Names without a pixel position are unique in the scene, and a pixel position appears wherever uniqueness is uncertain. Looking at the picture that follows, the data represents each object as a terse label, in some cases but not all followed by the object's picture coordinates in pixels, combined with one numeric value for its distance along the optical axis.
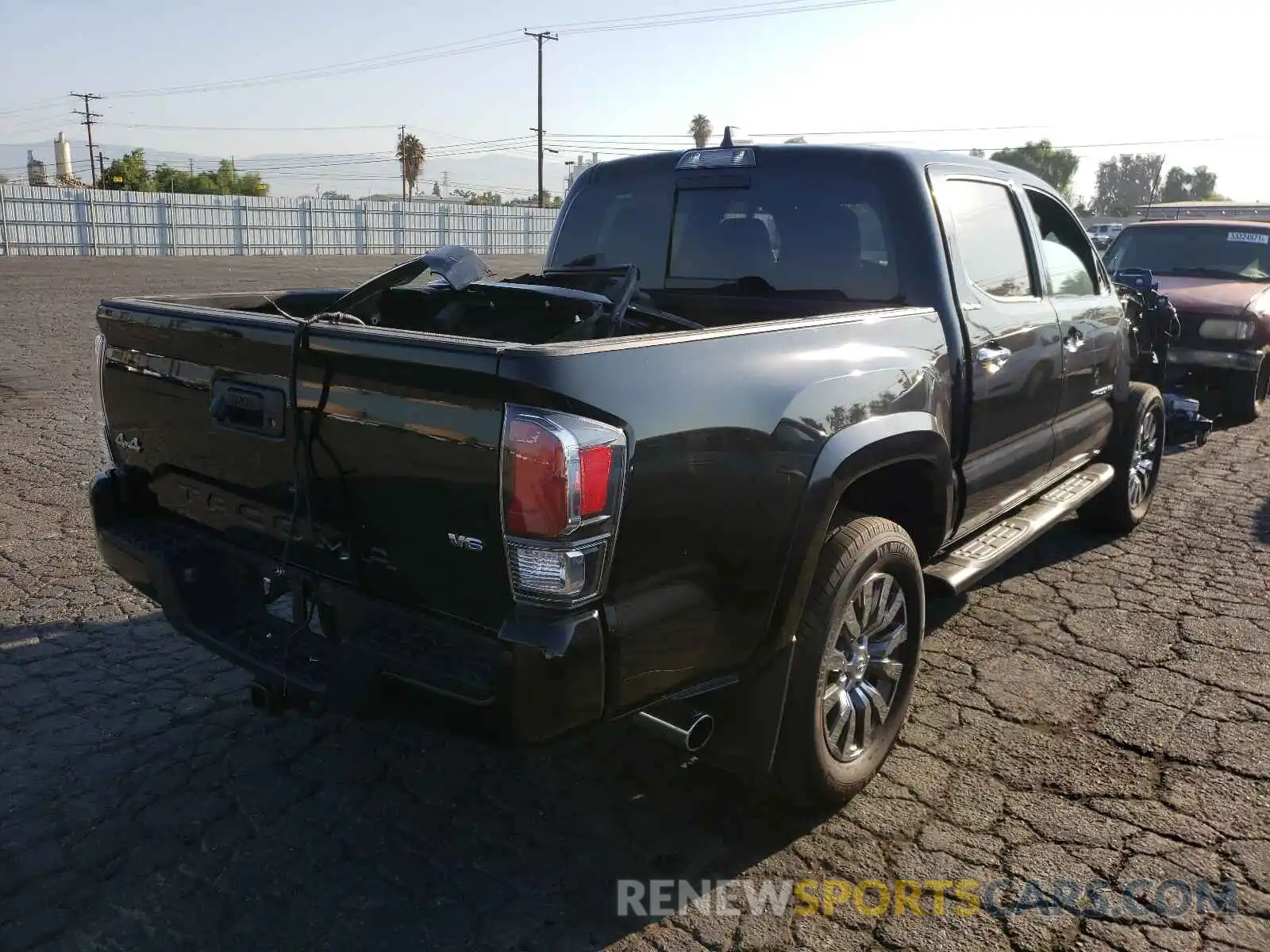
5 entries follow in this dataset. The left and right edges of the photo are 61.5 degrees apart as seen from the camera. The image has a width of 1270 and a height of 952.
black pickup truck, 2.41
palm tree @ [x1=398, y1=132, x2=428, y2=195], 79.38
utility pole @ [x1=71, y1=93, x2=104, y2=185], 84.50
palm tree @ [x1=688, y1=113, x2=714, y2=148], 92.94
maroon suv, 9.16
